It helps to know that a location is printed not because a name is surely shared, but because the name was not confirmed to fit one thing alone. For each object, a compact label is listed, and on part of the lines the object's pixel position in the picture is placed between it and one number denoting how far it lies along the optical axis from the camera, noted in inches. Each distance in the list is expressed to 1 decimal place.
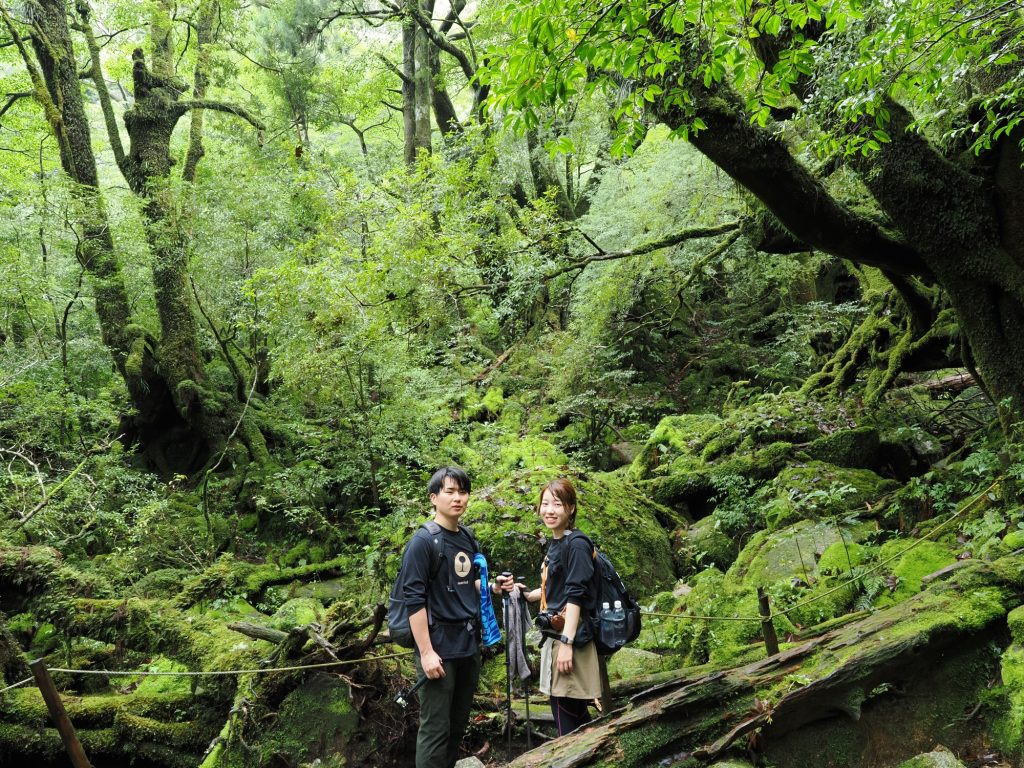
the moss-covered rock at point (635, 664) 193.5
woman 139.1
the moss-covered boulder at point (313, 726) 172.2
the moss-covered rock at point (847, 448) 315.9
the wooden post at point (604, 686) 146.0
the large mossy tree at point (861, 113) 146.3
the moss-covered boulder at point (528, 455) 348.8
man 129.6
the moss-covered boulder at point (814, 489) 253.9
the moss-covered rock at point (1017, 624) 132.0
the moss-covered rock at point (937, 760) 122.3
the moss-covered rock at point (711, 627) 176.6
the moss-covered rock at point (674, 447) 367.9
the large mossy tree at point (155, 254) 477.4
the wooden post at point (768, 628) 149.9
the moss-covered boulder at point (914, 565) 174.7
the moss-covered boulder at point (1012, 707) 123.8
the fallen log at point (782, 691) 130.0
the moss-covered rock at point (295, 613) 257.0
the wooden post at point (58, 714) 129.4
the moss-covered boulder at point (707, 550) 279.7
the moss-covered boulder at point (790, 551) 220.8
